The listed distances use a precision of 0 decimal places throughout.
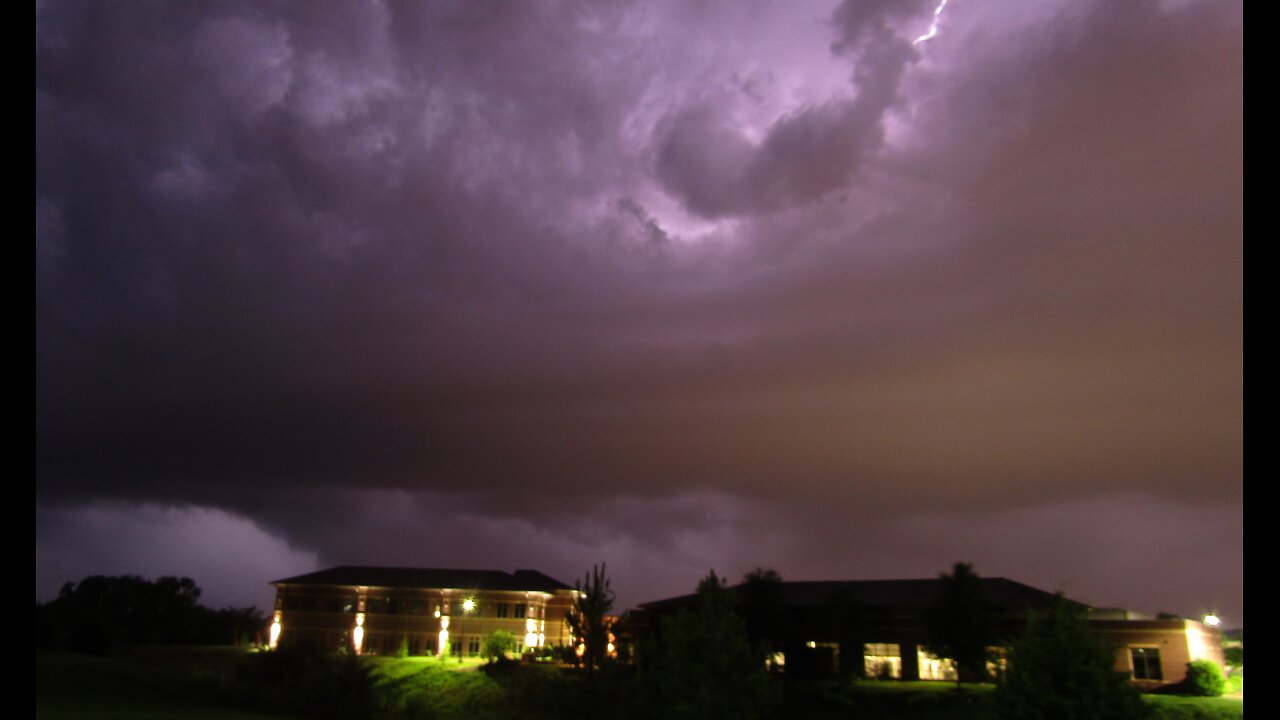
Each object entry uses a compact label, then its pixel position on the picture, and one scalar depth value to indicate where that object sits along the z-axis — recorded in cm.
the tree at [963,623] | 5175
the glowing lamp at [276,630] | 8512
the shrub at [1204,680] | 4841
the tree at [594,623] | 3719
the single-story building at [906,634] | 5350
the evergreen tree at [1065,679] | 2330
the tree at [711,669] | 2997
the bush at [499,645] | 6694
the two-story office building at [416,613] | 8269
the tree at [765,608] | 5672
